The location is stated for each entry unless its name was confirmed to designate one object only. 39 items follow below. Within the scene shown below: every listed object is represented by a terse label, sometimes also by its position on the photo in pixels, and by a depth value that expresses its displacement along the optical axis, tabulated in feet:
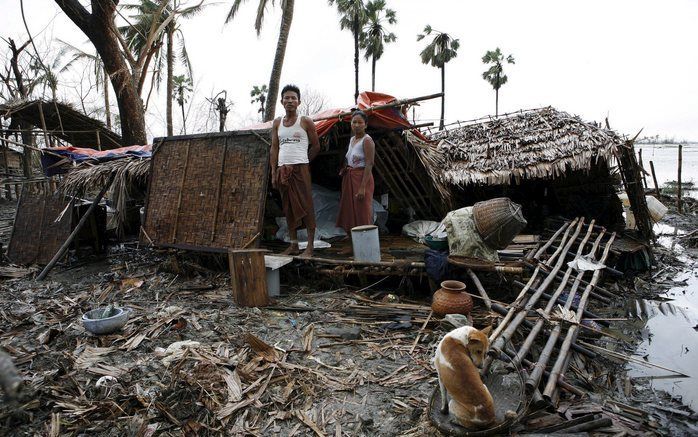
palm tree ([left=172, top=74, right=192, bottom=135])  94.48
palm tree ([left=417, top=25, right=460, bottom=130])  80.69
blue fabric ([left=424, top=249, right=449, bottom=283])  14.93
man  15.62
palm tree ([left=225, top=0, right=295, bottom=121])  34.63
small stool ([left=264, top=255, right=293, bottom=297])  15.23
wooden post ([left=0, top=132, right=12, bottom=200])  53.83
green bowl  16.22
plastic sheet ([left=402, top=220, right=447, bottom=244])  22.02
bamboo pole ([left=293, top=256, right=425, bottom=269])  15.55
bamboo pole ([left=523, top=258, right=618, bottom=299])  15.44
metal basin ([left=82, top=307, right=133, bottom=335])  11.93
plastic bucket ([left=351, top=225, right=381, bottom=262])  15.92
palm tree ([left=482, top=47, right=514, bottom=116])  96.53
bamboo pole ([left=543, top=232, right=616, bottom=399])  8.84
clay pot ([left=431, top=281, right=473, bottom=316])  12.88
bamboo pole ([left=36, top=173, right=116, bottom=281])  19.75
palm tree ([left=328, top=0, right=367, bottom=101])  70.03
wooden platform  15.55
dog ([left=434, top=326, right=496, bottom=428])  7.25
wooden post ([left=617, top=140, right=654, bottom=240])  23.98
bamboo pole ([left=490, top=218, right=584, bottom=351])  9.78
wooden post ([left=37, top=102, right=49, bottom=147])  33.76
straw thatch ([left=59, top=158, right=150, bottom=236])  21.76
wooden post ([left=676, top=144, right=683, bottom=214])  47.59
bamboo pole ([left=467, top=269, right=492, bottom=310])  13.37
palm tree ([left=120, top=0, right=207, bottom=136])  48.88
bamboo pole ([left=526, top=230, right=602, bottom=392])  8.64
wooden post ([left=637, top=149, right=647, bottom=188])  25.17
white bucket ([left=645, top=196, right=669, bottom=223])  29.17
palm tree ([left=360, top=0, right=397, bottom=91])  78.18
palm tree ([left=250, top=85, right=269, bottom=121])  101.40
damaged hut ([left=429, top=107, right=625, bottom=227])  23.93
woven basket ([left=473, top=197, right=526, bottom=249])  14.84
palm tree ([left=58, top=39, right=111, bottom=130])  47.96
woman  17.03
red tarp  18.78
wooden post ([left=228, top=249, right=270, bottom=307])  14.06
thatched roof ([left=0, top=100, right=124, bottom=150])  36.25
